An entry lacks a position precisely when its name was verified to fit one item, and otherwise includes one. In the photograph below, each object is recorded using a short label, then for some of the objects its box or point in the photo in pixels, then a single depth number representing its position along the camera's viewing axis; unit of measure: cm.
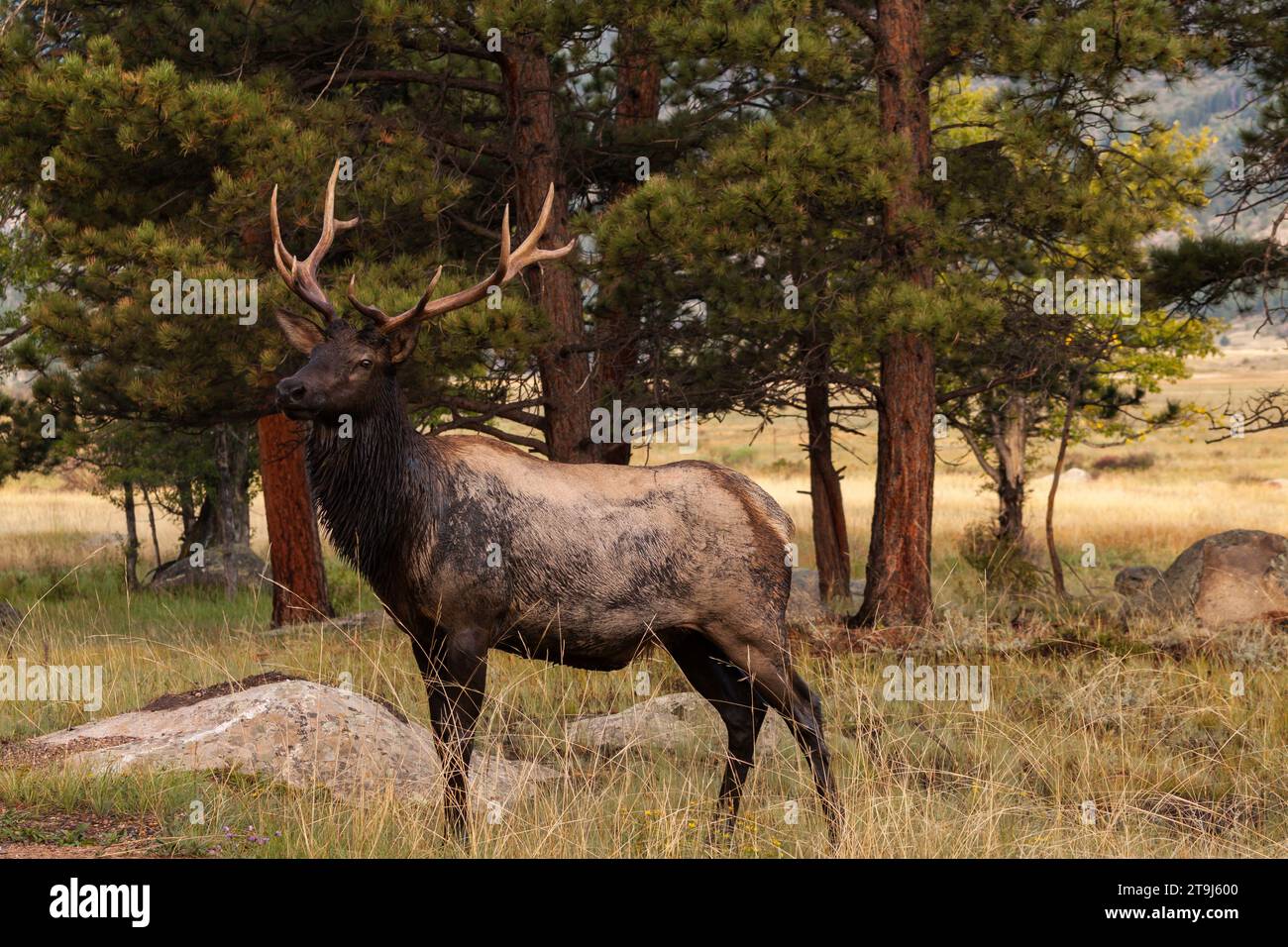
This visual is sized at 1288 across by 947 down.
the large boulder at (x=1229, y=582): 2280
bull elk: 1227
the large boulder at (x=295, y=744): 1225
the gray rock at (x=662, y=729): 1573
